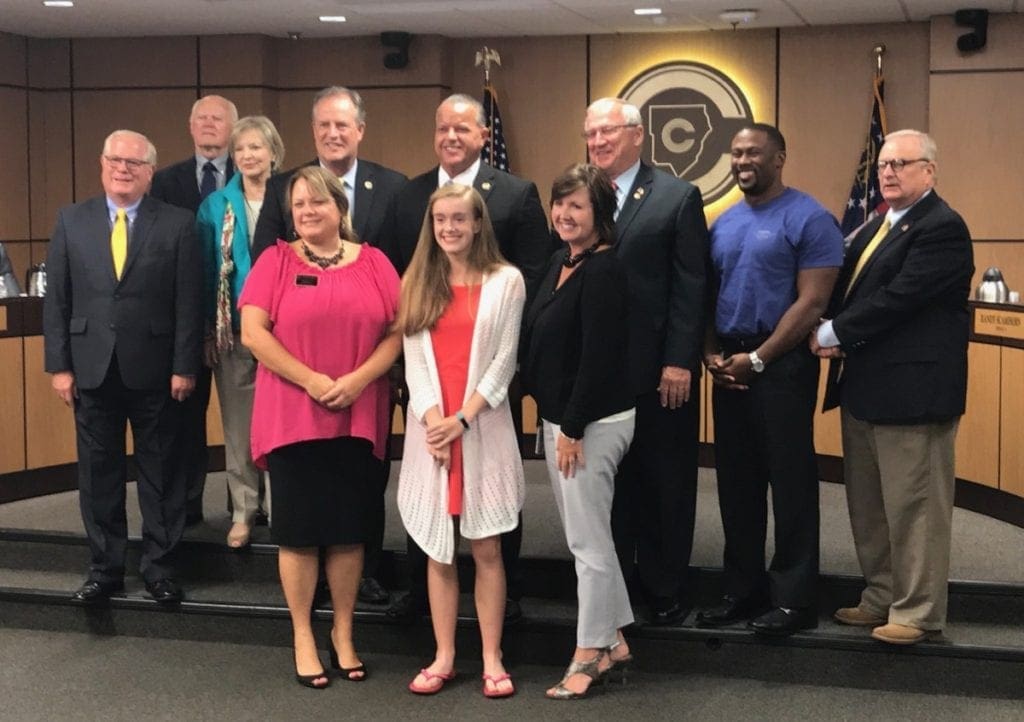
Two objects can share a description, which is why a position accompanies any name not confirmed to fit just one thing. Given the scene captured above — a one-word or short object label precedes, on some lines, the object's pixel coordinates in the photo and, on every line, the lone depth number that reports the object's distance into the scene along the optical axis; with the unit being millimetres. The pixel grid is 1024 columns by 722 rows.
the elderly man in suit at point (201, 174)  5121
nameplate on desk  6004
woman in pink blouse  4070
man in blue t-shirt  4141
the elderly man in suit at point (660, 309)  4184
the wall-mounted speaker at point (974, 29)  7824
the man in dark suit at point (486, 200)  4273
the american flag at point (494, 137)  8648
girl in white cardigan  4016
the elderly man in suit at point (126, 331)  4602
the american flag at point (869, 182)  8172
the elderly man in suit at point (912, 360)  4051
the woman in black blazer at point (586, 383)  3900
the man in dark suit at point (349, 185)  4492
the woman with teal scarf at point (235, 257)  4836
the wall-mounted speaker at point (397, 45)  8727
